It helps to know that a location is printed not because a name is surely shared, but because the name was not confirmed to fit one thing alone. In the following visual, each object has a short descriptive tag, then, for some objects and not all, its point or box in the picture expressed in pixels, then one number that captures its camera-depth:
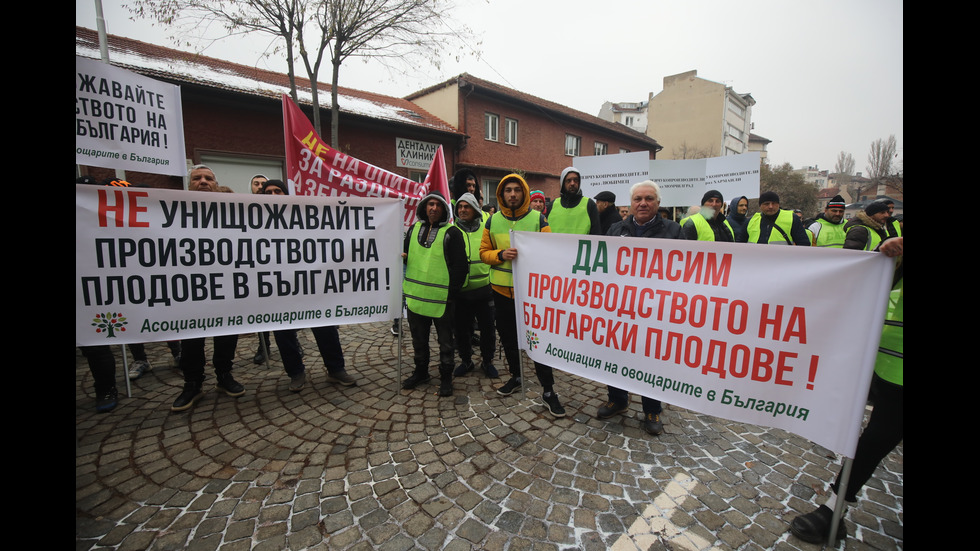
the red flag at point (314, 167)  4.23
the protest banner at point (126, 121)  3.67
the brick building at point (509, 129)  17.41
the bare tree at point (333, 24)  8.77
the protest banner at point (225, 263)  2.71
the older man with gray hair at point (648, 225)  2.83
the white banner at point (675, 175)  7.33
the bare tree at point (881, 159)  45.02
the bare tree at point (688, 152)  38.47
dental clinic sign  12.72
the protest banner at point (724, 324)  1.88
